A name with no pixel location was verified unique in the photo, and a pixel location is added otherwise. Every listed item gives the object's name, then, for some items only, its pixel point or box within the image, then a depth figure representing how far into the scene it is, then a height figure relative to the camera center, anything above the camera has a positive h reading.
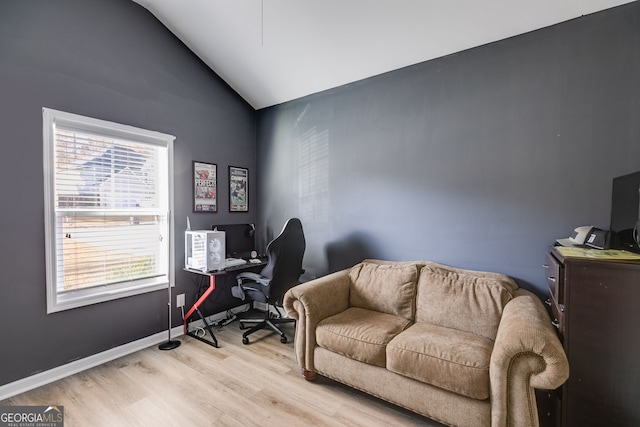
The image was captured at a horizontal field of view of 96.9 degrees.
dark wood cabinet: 1.41 -0.69
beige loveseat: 1.44 -0.86
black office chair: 2.73 -0.67
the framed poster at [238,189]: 3.57 +0.24
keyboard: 2.97 -0.59
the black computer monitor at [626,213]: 1.65 -0.02
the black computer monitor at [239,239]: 3.27 -0.38
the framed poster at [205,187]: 3.19 +0.23
